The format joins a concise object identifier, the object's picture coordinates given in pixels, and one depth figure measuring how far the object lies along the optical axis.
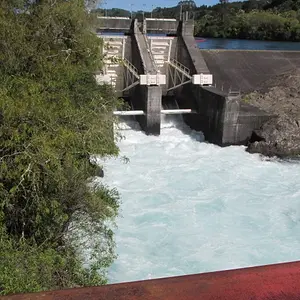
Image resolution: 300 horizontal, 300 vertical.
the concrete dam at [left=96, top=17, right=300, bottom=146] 47.42
